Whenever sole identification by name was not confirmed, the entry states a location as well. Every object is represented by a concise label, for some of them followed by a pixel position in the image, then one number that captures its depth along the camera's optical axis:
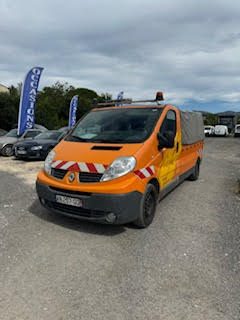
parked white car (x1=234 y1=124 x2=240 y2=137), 33.69
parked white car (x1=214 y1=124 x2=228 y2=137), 36.19
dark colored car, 11.40
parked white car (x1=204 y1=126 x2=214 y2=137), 37.53
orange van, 3.70
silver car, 13.03
